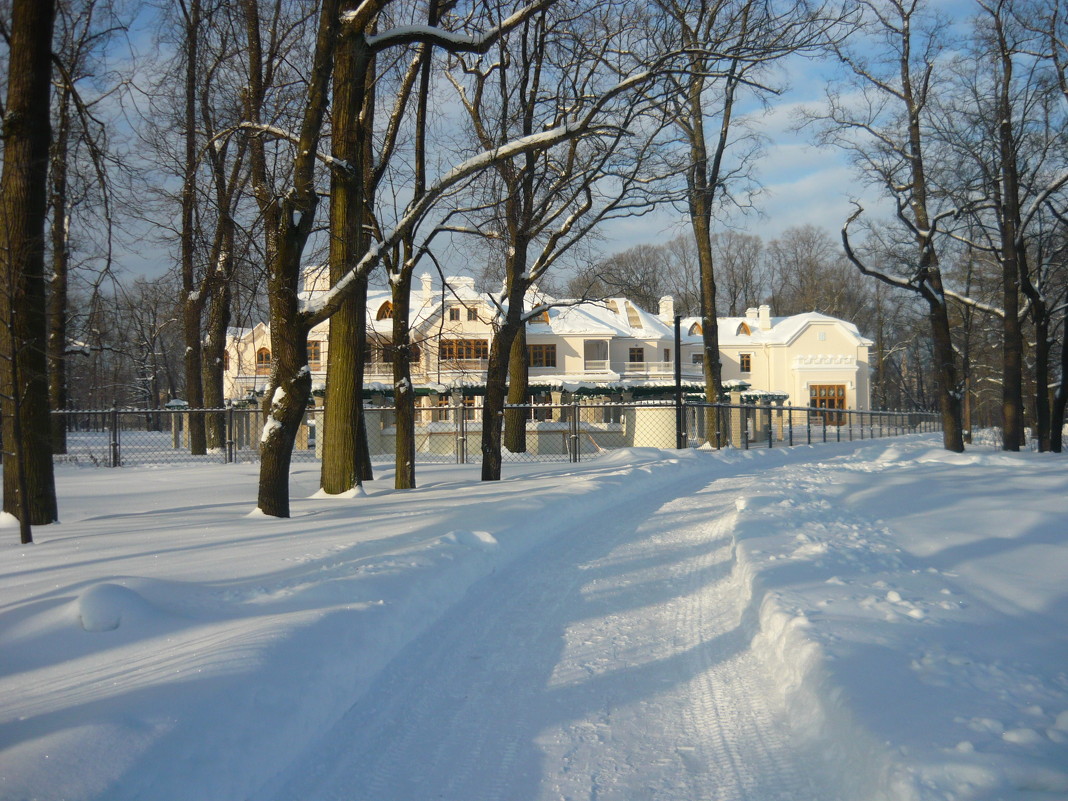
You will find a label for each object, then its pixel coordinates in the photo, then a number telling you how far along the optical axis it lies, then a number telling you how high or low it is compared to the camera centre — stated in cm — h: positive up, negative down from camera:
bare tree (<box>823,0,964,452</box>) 2284 +541
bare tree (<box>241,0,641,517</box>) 945 +220
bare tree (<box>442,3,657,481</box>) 1320 +414
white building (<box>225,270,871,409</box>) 4597 +321
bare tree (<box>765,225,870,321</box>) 7525 +1028
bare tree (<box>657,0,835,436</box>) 966 +447
